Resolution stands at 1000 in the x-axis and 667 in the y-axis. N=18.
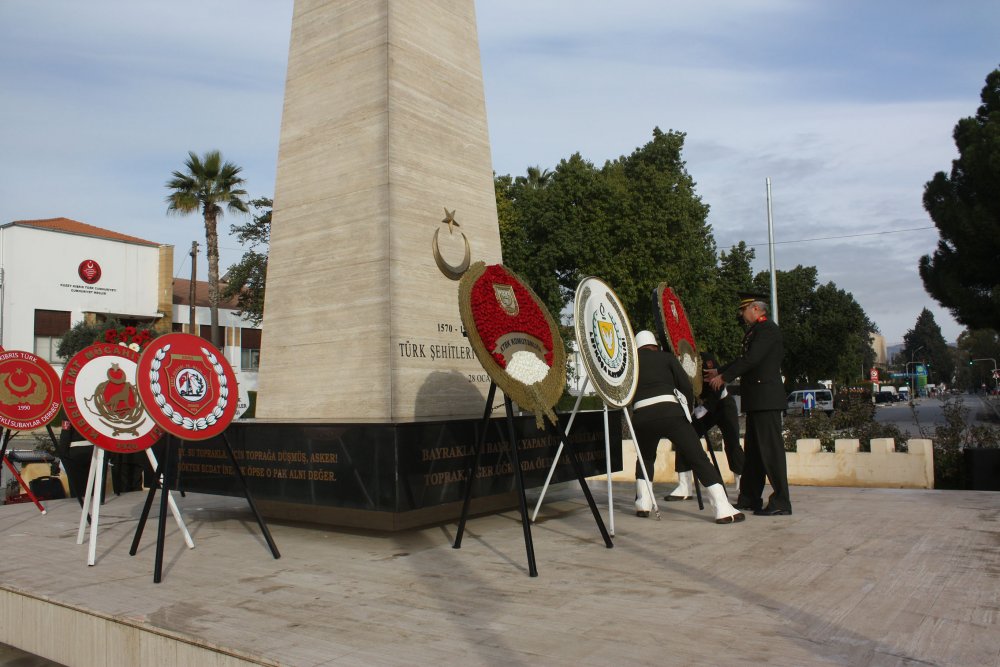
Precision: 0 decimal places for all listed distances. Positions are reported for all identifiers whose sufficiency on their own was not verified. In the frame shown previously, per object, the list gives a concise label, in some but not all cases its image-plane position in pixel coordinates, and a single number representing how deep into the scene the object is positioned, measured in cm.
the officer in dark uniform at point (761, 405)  782
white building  4153
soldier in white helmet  736
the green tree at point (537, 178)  4178
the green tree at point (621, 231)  3316
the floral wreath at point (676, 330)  829
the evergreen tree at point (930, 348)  15749
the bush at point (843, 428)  1250
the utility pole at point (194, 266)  4298
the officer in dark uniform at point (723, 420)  880
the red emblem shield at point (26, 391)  888
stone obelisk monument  787
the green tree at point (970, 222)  3050
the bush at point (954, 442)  1081
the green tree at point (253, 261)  3803
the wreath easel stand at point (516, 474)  578
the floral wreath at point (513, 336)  577
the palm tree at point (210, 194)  3494
